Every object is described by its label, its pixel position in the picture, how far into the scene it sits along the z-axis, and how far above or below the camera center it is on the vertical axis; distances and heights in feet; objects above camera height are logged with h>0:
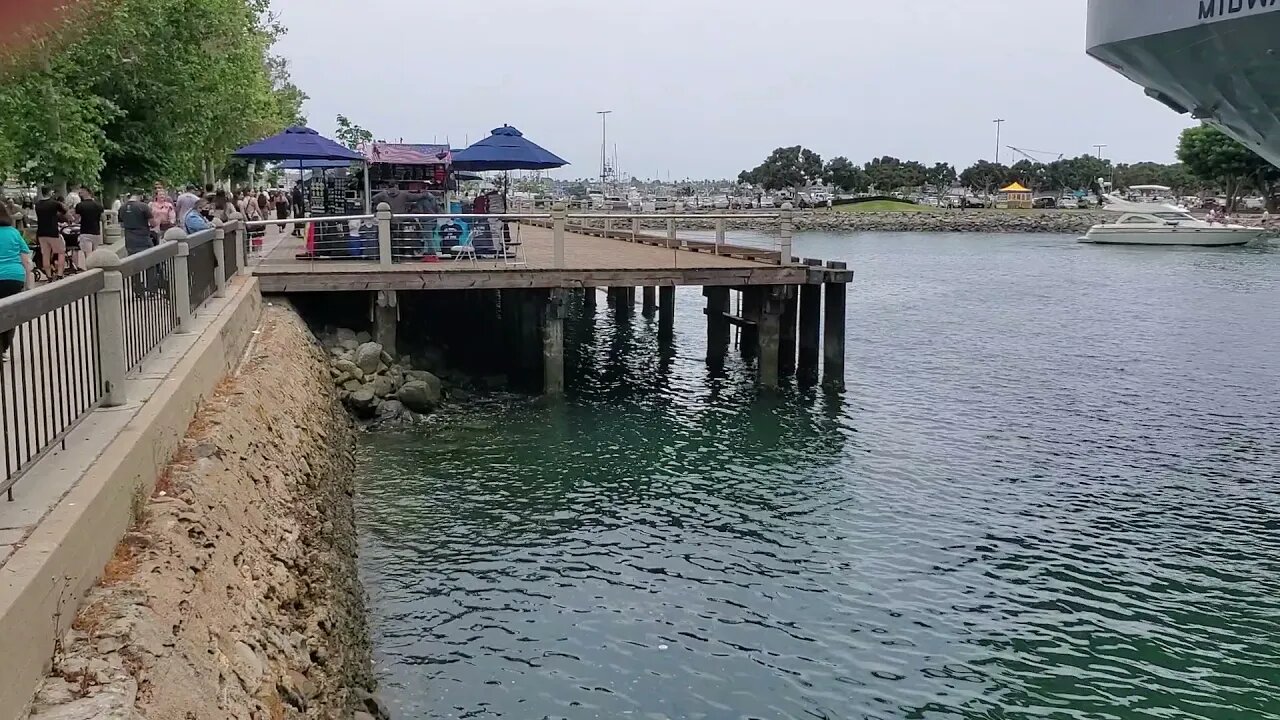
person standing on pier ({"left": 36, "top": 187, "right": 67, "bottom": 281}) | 52.06 -1.09
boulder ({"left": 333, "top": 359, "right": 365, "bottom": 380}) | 55.93 -7.60
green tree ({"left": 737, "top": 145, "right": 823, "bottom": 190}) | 469.57 +20.44
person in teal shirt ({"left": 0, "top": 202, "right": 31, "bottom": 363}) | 34.45 -1.50
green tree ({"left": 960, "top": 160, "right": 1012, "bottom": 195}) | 451.53 +17.44
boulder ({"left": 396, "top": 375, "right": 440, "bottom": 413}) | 56.54 -9.09
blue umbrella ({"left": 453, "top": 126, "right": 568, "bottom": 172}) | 72.13 +3.82
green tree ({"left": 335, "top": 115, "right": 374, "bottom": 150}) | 131.64 +9.52
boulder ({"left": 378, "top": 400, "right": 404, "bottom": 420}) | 54.85 -9.54
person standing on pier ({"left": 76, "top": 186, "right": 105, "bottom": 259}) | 53.88 -0.49
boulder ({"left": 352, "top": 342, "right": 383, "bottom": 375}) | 56.70 -7.23
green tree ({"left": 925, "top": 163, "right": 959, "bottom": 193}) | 473.26 +17.69
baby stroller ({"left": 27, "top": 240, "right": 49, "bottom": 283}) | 55.48 -2.90
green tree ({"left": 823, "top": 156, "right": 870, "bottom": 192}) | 456.86 +16.39
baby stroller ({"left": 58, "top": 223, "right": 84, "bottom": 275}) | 62.25 -1.57
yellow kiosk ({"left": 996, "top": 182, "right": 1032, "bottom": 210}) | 414.62 +8.17
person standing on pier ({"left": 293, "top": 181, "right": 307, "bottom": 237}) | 95.71 +0.77
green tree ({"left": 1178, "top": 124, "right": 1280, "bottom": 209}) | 278.26 +14.38
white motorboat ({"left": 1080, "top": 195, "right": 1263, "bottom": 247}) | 233.96 -2.07
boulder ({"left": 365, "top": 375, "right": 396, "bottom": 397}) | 55.77 -8.54
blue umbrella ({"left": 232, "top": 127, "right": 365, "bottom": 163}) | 73.15 +4.29
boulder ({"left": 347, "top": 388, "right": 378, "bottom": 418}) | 54.24 -9.09
